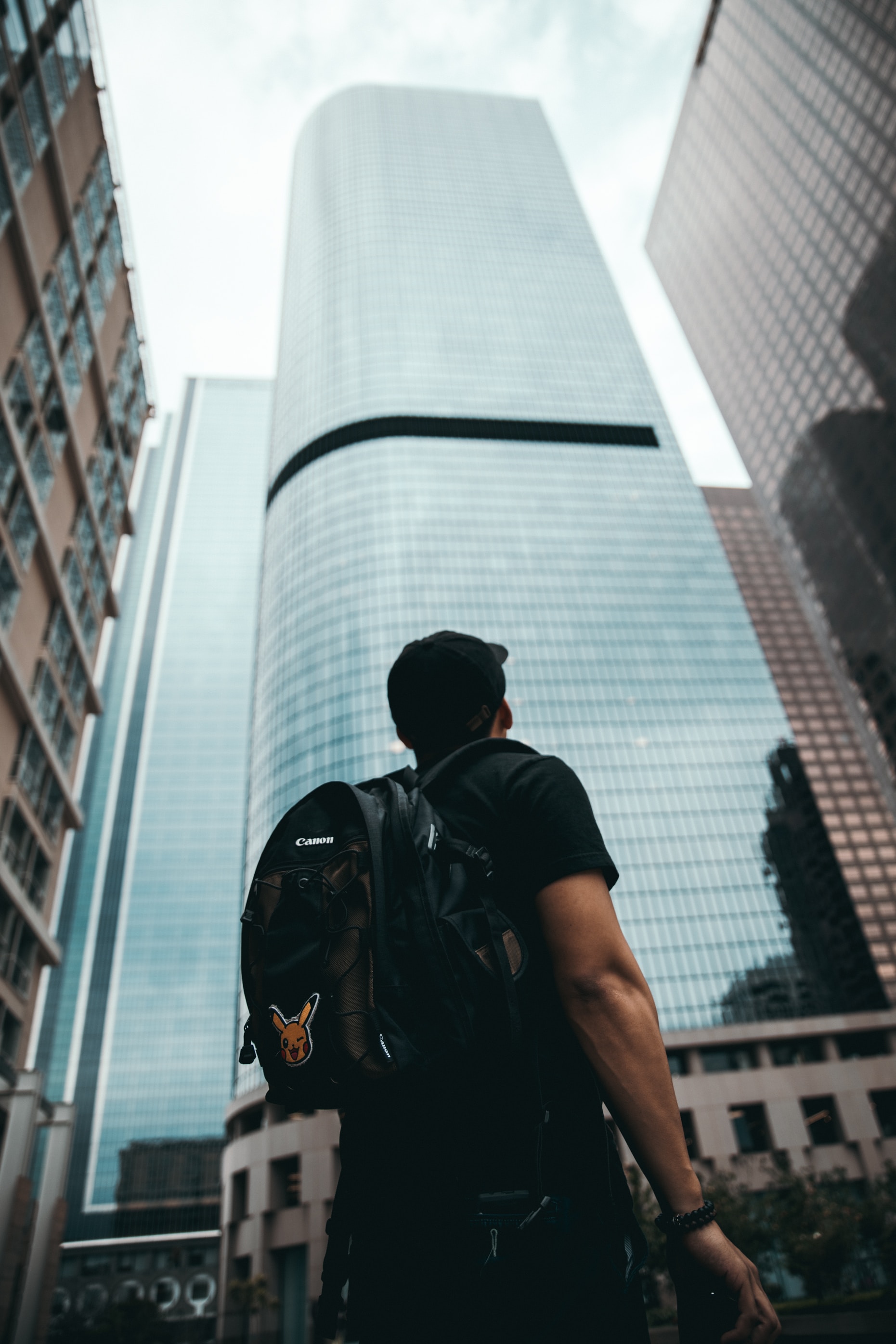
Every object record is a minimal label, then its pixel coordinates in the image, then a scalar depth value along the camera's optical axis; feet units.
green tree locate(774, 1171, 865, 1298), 87.30
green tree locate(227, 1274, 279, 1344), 136.26
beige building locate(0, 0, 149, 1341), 58.08
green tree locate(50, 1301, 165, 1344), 102.58
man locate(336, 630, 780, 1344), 5.33
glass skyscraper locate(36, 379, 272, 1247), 313.73
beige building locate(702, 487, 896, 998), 236.84
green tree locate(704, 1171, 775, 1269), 94.84
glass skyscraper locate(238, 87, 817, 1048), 194.49
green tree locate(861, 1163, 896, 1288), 81.51
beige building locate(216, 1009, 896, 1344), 142.31
